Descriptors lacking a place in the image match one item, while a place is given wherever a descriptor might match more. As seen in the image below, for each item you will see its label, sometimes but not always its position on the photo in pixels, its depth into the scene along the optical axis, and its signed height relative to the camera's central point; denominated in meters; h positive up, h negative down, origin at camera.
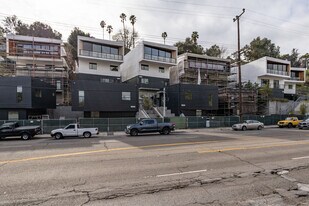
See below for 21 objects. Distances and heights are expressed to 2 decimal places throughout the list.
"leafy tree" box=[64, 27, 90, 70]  54.22 +16.20
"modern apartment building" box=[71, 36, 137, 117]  29.75 +2.74
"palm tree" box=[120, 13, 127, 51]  64.63 +27.93
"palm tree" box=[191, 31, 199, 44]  63.87 +21.90
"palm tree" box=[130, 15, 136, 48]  63.23 +26.85
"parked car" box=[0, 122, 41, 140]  19.18 -2.28
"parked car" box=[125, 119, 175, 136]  21.17 -2.14
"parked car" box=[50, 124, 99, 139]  19.70 -2.43
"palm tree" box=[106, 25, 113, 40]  69.06 +26.23
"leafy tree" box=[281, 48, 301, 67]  82.43 +19.70
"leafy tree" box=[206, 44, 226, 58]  68.16 +18.50
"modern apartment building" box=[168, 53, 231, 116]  36.16 +5.68
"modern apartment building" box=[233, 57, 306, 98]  52.00 +8.61
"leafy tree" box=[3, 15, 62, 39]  61.03 +23.88
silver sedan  27.10 -2.49
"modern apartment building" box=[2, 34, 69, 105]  41.88 +9.80
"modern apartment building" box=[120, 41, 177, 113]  41.28 +8.26
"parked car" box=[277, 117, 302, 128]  31.01 -2.40
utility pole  28.90 +10.63
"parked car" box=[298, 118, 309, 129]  27.28 -2.31
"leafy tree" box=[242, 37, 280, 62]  66.21 +19.36
